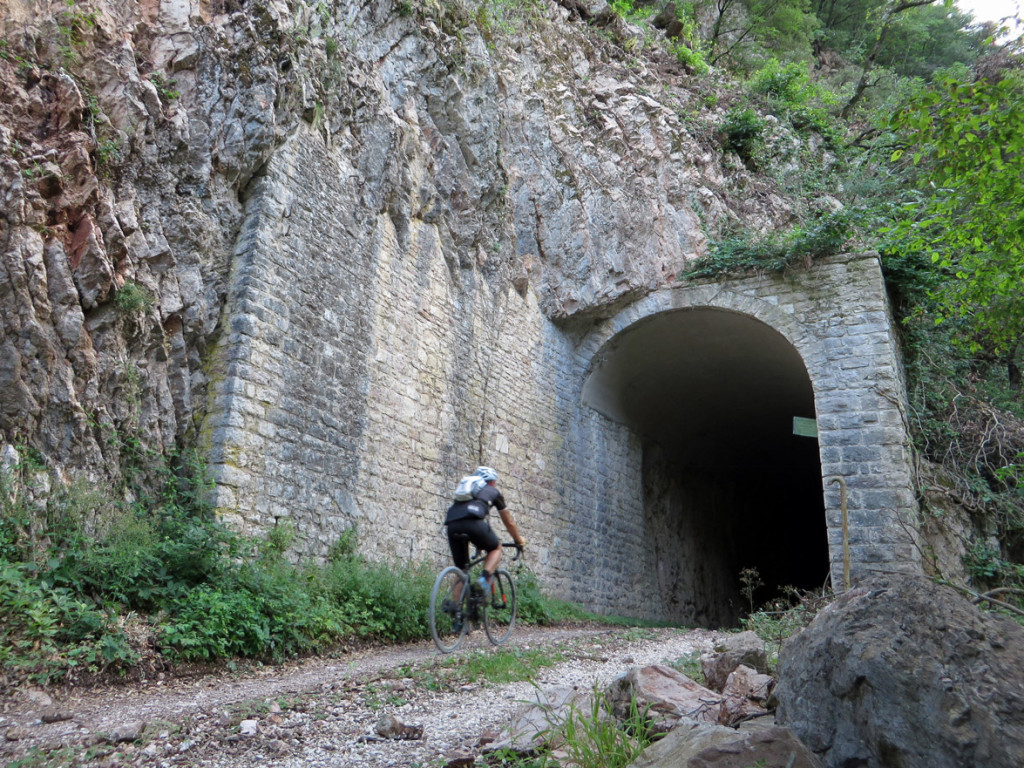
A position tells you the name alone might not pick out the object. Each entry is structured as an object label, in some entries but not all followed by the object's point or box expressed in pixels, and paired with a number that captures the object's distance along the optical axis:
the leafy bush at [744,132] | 14.12
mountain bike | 5.73
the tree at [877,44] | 17.23
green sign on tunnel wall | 10.47
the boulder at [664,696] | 3.05
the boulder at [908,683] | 1.95
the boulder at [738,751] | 2.22
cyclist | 5.85
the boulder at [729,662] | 3.86
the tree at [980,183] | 5.95
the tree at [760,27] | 19.64
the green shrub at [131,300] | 5.64
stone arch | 9.62
